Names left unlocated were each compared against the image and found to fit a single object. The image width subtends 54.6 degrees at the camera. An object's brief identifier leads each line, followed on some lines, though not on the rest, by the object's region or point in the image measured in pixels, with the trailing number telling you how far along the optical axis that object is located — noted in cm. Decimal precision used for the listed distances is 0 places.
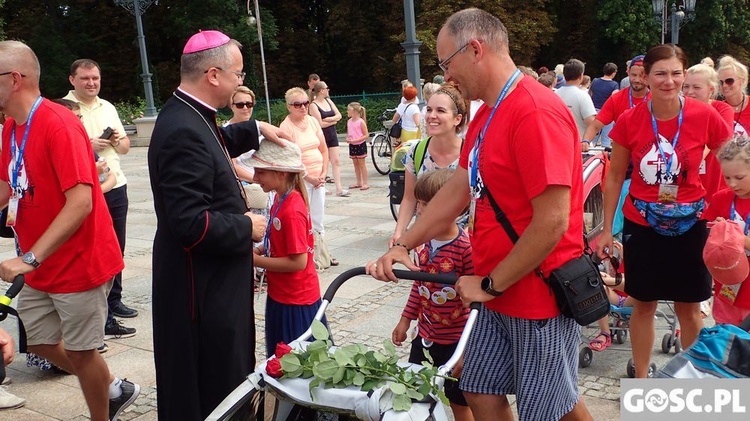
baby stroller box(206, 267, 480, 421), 216
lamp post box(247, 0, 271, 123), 2970
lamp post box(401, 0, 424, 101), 1355
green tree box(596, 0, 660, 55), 3238
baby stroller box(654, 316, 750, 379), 190
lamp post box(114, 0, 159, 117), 2253
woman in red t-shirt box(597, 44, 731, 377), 369
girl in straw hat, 357
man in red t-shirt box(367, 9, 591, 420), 237
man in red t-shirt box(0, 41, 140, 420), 337
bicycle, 1474
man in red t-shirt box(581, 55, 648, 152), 559
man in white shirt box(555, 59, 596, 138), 788
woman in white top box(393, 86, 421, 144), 1116
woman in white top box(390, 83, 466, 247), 470
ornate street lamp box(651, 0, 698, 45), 2191
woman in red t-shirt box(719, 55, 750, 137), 582
